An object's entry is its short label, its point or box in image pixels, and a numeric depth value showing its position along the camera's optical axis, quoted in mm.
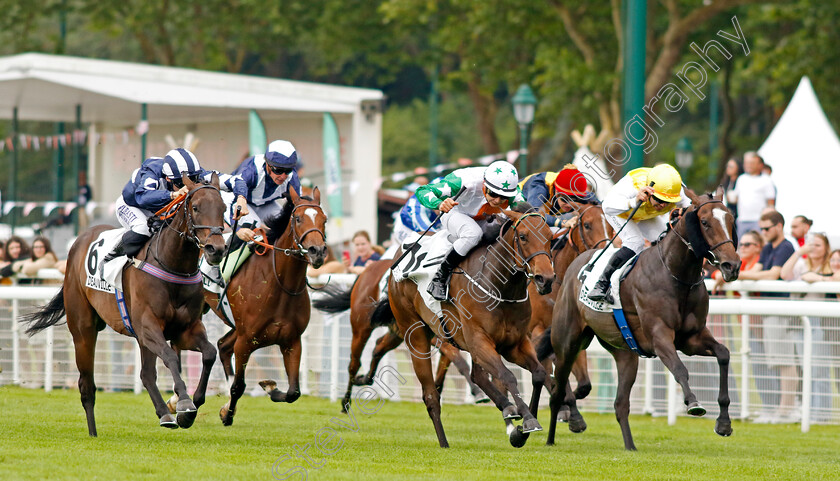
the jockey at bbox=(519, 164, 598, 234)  18516
